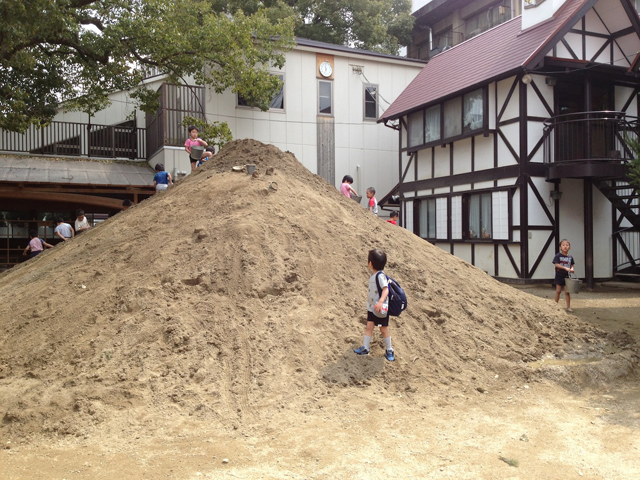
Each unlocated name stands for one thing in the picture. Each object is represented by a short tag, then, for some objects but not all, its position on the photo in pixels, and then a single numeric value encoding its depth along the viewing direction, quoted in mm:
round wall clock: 18312
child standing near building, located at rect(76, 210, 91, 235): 11117
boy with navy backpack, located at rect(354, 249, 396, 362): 5332
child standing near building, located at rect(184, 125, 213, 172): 10322
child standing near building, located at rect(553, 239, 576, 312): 8953
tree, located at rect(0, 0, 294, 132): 9195
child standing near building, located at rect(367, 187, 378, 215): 11112
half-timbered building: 12797
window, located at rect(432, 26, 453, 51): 25469
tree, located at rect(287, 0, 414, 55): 25156
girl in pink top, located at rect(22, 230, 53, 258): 12289
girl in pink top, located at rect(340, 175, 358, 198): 10977
